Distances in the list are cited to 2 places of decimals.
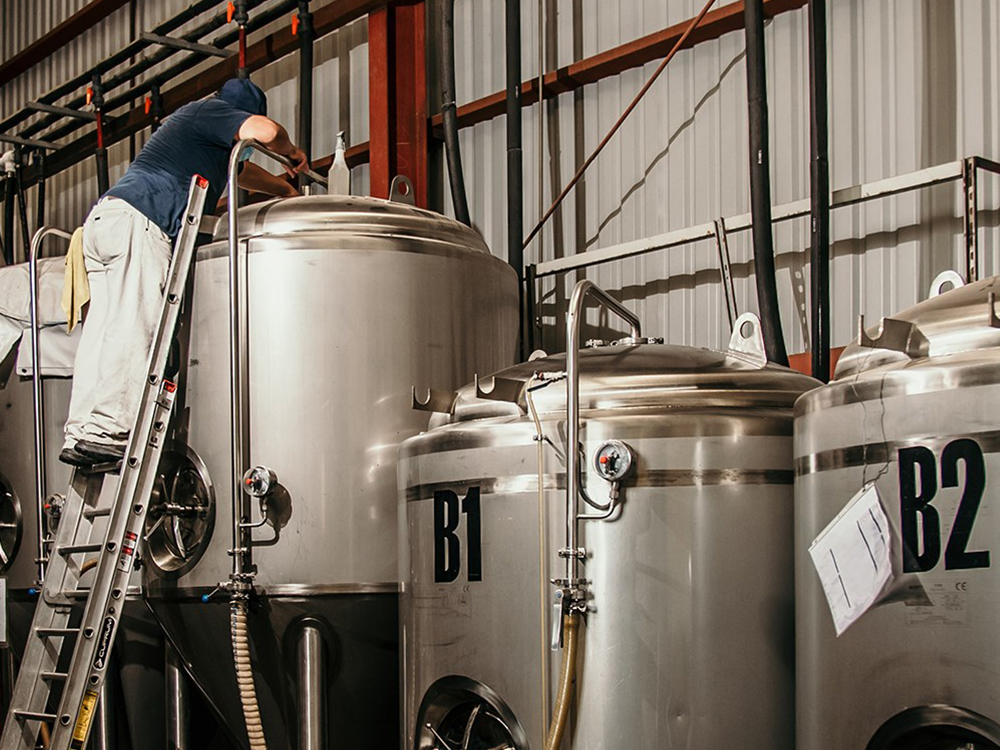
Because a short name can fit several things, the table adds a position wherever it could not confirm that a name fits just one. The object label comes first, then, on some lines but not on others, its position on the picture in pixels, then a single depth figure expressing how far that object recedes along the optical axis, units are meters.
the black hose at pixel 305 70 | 7.23
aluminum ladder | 4.49
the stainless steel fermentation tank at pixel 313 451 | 4.47
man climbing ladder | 4.70
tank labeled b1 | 3.32
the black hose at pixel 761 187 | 4.78
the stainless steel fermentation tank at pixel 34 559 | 5.75
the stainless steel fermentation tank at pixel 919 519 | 2.46
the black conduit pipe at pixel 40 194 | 9.52
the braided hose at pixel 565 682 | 3.34
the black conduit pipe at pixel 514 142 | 6.12
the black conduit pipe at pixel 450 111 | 6.27
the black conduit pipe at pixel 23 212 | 9.29
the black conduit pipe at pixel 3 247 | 9.48
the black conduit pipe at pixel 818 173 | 4.69
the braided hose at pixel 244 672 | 4.32
